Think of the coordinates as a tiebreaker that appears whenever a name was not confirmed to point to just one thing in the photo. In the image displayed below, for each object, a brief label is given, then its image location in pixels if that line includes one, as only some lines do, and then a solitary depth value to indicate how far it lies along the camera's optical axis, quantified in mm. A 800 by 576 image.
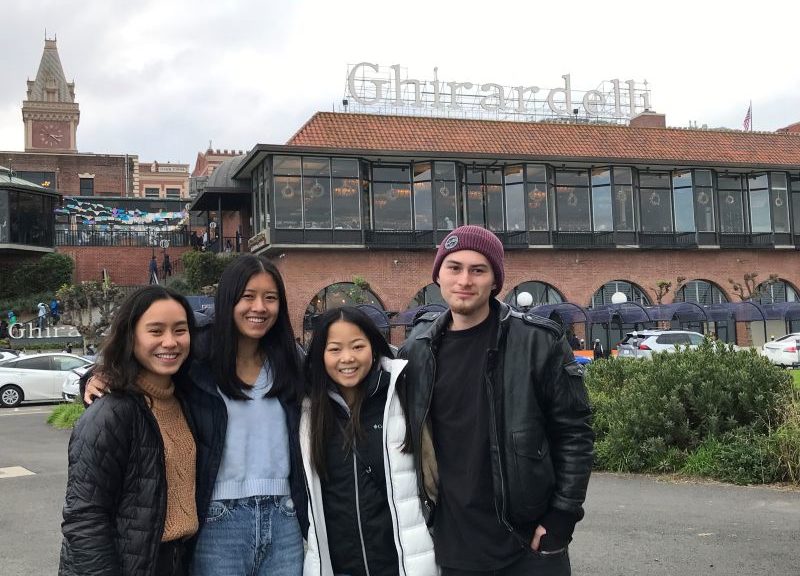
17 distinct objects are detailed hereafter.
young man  2988
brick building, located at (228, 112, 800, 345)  30734
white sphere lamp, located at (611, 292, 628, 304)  30859
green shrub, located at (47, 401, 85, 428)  15359
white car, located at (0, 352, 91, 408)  21766
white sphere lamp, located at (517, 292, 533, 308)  25141
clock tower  80000
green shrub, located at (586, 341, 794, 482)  8570
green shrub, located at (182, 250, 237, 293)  34031
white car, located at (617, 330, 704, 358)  24734
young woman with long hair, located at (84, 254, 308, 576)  2990
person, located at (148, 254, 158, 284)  38803
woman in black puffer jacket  2688
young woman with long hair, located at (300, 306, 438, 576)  3059
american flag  50438
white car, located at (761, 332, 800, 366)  26000
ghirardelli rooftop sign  37688
